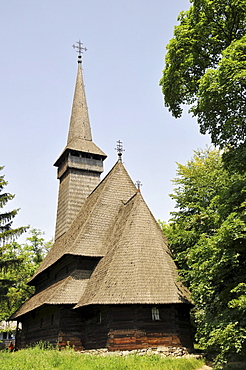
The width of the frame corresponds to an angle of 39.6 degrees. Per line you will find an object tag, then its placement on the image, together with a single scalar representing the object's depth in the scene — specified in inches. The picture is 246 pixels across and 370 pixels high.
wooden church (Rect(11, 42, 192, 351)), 585.3
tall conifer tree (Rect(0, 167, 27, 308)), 893.8
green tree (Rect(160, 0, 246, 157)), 430.3
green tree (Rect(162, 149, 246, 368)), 401.7
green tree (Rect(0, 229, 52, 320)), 1353.3
